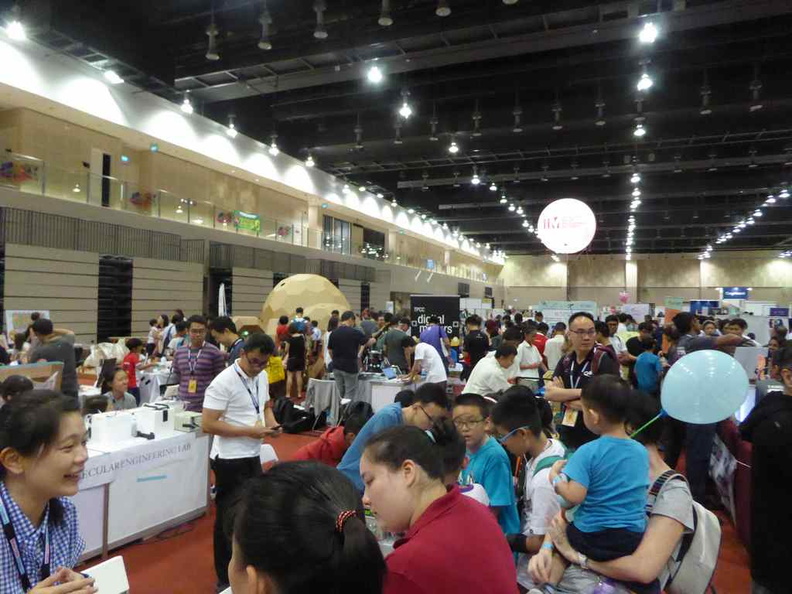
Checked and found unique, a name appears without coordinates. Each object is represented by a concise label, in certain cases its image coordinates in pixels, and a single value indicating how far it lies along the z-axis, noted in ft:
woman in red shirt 3.79
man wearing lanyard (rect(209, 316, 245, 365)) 17.17
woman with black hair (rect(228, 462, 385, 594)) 2.70
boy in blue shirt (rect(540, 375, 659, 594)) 5.66
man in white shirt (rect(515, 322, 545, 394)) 20.63
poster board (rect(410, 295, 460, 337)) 36.01
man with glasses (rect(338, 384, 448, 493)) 8.69
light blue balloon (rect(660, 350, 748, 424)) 7.21
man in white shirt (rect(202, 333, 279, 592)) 10.55
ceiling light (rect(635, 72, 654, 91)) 29.77
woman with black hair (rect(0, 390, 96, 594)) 4.53
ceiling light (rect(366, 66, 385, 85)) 31.48
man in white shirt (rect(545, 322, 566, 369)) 25.79
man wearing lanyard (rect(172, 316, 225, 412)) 15.08
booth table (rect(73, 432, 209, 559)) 11.84
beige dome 46.55
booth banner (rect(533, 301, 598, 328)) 41.70
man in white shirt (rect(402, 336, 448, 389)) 23.40
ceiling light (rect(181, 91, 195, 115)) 39.09
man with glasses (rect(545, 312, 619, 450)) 11.26
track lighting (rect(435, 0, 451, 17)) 23.15
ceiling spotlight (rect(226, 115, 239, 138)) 43.86
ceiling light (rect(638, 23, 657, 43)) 24.80
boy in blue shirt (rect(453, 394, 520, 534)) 7.50
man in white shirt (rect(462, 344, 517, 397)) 17.29
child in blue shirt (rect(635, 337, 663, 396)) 18.79
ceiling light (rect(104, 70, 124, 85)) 35.13
